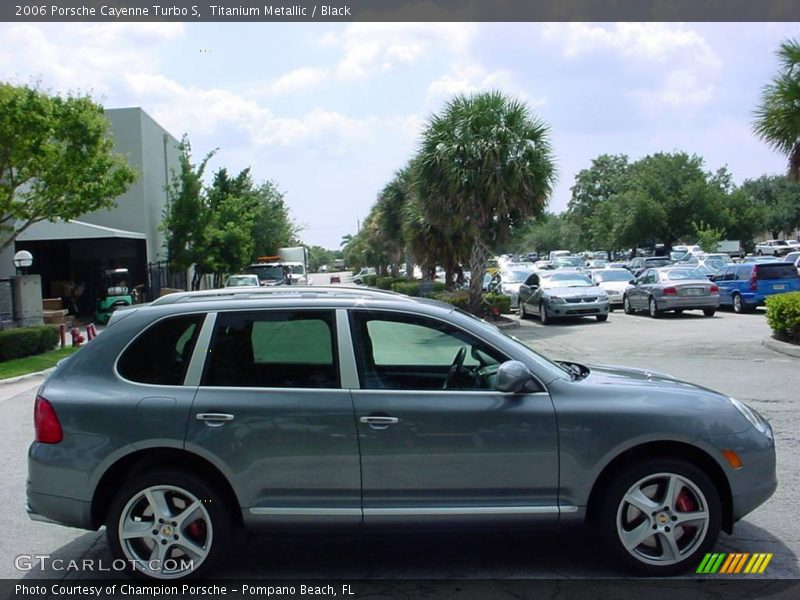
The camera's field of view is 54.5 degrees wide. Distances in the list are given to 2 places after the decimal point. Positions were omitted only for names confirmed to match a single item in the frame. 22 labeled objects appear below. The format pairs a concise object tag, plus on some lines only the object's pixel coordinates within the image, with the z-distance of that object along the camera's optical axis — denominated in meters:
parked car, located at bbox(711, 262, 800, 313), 22.84
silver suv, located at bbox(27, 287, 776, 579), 4.50
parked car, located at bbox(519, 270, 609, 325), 21.86
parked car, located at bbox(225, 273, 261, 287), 31.97
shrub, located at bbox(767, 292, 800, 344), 14.05
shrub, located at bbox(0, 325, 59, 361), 17.31
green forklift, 29.27
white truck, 38.59
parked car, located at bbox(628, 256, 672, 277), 41.57
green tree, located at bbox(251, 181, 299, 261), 54.43
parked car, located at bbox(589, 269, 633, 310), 26.98
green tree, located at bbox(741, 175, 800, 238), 71.31
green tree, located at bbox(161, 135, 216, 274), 35.62
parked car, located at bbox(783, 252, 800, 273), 37.12
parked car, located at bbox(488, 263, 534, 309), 28.53
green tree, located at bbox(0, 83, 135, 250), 18.39
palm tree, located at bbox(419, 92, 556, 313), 21.75
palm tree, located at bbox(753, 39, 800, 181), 14.62
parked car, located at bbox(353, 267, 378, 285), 65.53
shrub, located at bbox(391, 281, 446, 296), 30.65
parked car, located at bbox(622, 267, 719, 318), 22.11
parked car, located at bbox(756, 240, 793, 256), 52.59
